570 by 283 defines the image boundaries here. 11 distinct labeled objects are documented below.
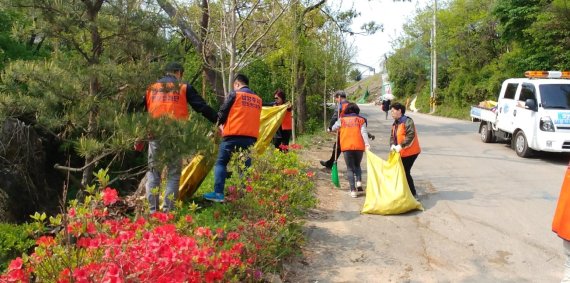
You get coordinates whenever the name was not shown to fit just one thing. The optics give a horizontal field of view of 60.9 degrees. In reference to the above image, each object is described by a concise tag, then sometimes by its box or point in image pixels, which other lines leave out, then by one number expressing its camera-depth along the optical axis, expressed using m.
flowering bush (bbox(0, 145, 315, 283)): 2.61
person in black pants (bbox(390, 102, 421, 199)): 7.04
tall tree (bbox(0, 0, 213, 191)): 3.34
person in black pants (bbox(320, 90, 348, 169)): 9.42
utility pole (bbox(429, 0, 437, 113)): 36.38
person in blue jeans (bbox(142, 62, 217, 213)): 3.66
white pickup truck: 10.54
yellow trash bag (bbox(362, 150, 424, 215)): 6.45
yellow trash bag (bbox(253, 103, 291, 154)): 7.95
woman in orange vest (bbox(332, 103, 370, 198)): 7.49
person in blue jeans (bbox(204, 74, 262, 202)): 6.00
